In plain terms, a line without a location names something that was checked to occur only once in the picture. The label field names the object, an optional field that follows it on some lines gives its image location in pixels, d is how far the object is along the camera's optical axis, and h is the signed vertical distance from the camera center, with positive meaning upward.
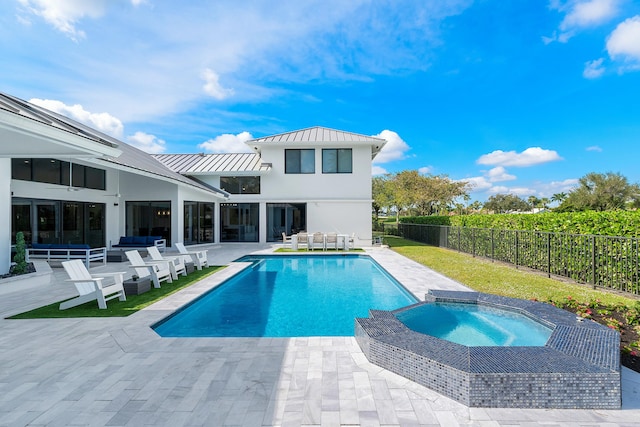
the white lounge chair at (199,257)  11.01 -1.53
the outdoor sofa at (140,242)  14.75 -1.27
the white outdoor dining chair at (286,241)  18.45 -1.60
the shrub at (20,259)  8.11 -1.16
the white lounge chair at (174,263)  9.16 -1.47
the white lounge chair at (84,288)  6.16 -1.51
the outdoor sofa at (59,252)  10.79 -1.28
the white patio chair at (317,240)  16.88 -1.34
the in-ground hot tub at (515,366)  2.98 -1.61
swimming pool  5.75 -2.20
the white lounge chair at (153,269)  7.96 -1.45
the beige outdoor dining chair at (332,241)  16.81 -1.39
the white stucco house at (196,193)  11.34 +1.29
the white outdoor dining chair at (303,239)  16.89 -1.28
